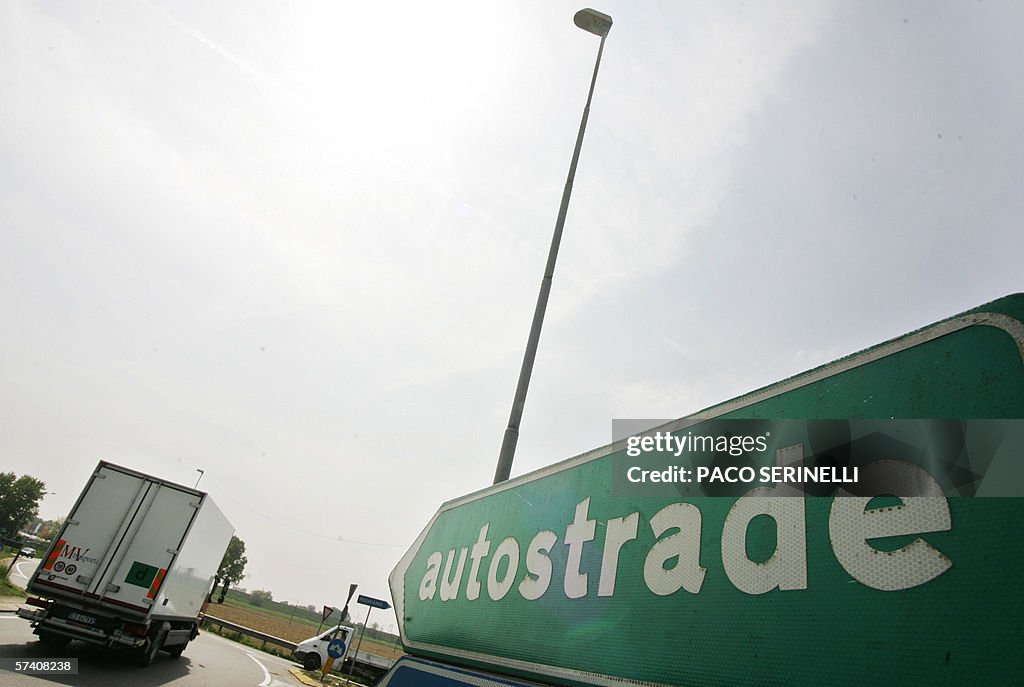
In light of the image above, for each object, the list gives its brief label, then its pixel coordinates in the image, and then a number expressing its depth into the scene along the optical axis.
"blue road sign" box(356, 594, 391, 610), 15.98
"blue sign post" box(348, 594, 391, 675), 15.97
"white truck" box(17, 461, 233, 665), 9.82
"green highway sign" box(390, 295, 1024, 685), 1.48
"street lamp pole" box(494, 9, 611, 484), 6.26
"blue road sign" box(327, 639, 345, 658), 15.49
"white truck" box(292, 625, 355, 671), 19.69
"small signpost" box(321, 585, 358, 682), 15.49
